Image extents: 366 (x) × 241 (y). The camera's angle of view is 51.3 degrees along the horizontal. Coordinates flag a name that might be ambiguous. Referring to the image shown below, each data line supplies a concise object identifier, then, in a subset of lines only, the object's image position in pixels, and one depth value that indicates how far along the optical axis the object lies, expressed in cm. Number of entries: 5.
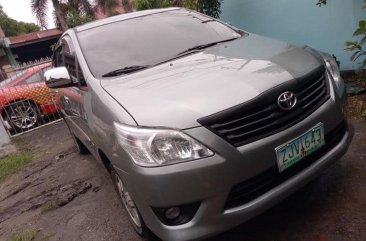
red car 872
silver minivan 223
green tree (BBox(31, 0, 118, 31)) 2236
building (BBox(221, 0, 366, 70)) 550
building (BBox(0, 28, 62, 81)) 2966
